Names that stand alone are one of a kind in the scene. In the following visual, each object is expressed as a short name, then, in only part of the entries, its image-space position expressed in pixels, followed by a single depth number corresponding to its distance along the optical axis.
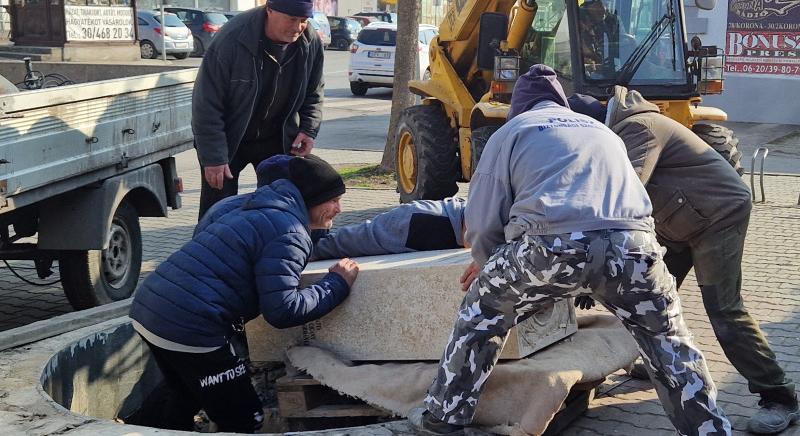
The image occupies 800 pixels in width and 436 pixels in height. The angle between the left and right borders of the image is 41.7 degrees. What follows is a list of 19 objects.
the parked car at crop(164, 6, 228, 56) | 34.44
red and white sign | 17.98
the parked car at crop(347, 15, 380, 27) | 44.75
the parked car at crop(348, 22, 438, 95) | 23.59
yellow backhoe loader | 8.80
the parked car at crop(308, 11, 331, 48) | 39.31
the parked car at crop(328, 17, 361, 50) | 42.53
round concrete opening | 4.43
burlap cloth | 3.87
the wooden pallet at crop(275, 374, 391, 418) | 4.18
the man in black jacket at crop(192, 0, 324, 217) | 5.47
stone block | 4.19
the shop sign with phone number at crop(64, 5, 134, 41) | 19.97
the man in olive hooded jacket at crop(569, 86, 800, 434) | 4.27
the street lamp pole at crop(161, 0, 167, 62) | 29.52
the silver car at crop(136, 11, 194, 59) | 31.11
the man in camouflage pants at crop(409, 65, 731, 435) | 3.43
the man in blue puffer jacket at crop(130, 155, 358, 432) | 3.88
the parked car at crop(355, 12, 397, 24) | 43.27
